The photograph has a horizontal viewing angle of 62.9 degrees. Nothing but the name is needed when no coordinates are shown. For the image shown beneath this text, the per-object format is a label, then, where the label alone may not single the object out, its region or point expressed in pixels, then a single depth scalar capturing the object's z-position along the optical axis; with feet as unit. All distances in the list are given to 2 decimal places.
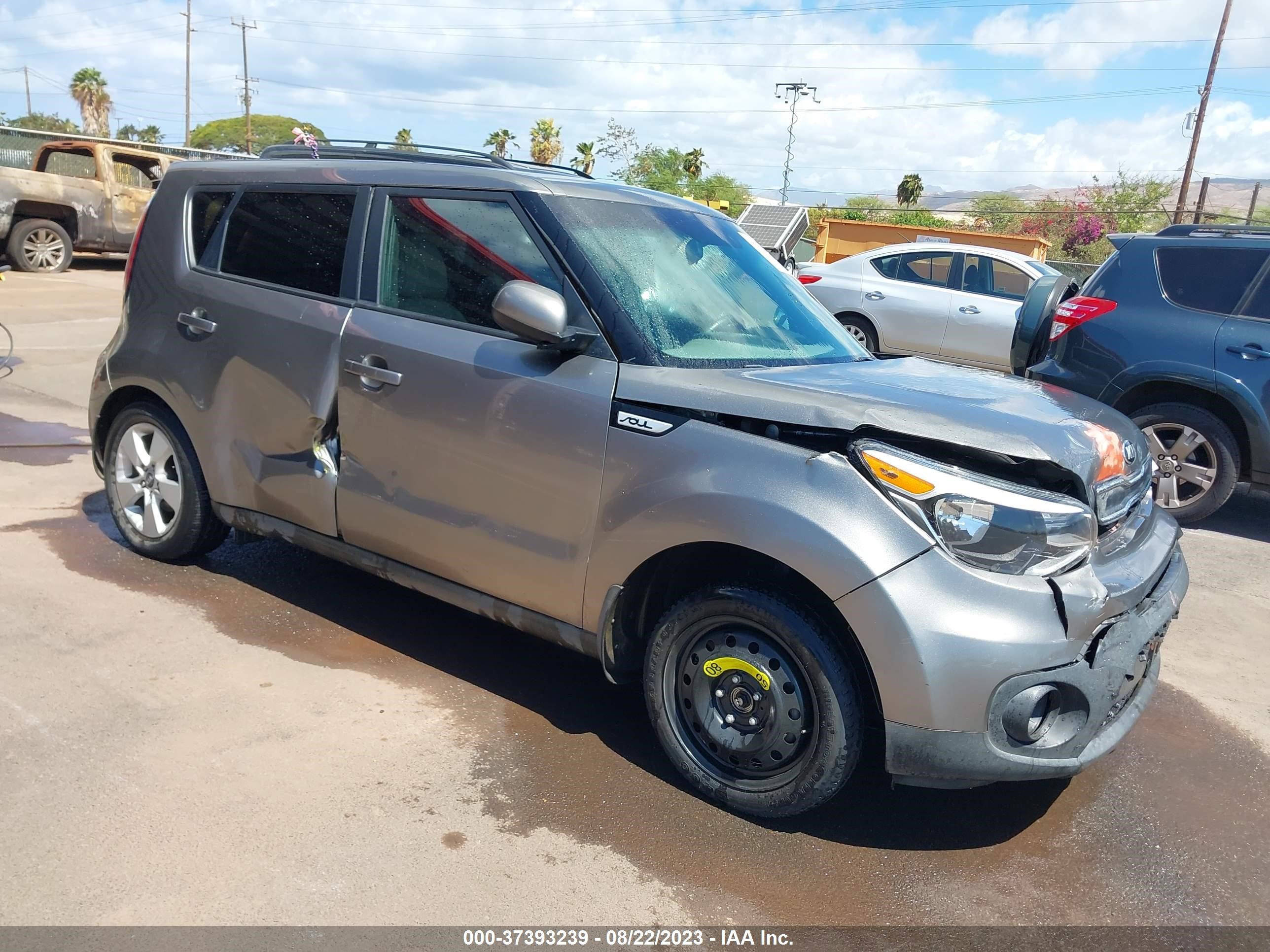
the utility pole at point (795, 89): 142.20
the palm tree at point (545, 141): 198.18
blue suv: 21.39
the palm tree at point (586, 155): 176.04
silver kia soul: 9.16
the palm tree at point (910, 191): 189.16
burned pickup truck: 50.79
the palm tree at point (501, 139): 190.19
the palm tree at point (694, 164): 172.76
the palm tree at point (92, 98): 247.91
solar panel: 44.04
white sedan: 38.37
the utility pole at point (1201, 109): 112.88
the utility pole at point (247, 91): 215.10
